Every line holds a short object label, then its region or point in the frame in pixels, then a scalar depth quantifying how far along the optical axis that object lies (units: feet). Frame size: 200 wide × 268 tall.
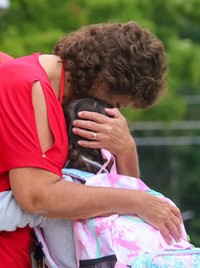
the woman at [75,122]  18.74
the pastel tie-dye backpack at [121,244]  18.89
